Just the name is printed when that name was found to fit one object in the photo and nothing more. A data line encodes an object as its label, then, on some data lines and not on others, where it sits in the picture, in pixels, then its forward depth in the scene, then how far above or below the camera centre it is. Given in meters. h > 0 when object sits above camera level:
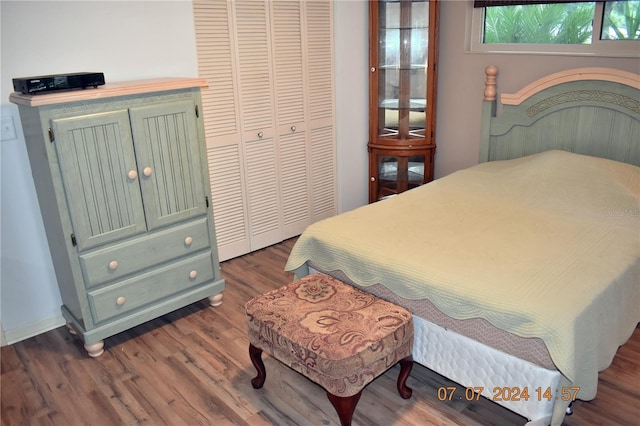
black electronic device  2.22 -0.09
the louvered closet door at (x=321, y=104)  3.68 -0.39
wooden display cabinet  3.68 -0.32
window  2.98 +0.07
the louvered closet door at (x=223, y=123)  3.15 -0.42
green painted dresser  2.32 -0.64
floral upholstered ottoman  1.88 -1.03
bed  1.82 -0.85
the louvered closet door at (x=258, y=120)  3.33 -0.44
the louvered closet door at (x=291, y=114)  3.51 -0.43
